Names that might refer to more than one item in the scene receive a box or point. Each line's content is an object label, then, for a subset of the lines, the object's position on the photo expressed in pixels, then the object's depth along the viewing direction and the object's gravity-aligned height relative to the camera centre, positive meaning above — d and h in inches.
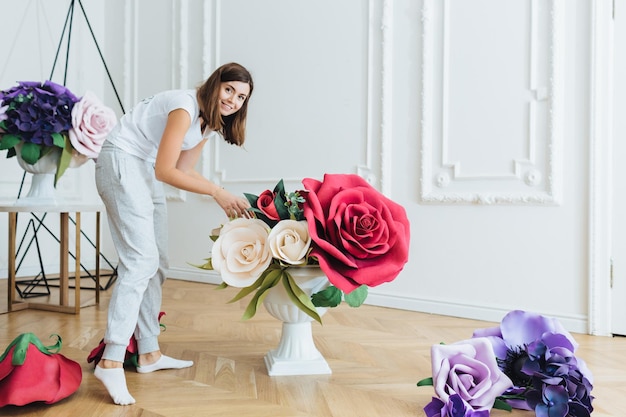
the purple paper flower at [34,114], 103.0 +17.7
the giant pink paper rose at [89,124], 105.4 +16.3
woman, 62.6 +3.0
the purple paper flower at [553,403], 48.9 -16.7
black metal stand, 123.0 -17.8
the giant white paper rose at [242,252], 59.6 -4.4
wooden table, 101.7 -8.9
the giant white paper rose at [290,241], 59.1 -3.1
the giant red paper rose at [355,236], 55.9 -2.4
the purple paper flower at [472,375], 50.7 -14.9
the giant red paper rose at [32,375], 55.2 -17.3
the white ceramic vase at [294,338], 66.1 -16.0
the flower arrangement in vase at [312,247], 56.4 -3.7
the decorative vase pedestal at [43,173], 107.0 +7.0
